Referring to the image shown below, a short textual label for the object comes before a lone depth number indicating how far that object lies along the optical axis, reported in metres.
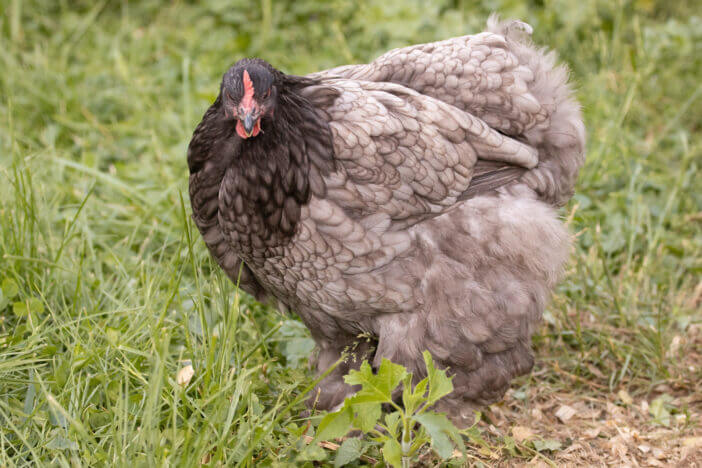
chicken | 4.89
